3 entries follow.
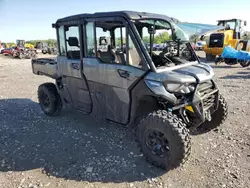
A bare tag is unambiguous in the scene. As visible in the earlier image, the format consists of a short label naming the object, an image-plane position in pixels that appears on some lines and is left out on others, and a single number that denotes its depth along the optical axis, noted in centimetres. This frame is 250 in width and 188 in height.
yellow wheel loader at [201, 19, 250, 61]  1332
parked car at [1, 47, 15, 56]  2410
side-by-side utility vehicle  277
